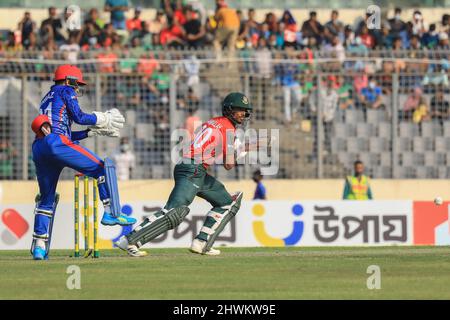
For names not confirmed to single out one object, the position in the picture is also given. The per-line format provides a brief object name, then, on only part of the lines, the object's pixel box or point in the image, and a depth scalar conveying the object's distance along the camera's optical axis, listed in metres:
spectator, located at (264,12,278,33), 27.03
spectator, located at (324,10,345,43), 26.95
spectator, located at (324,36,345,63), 24.61
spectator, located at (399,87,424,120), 25.14
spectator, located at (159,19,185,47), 26.55
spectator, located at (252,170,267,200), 24.70
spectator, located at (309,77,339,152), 24.75
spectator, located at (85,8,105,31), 26.52
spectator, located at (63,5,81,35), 26.33
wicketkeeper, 15.59
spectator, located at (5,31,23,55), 25.73
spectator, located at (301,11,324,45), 26.95
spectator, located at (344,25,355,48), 26.88
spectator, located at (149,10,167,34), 26.73
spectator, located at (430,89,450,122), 25.02
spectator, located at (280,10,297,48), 26.81
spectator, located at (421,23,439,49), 27.34
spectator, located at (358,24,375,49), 26.98
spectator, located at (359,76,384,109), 24.84
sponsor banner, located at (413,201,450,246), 22.31
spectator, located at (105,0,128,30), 26.84
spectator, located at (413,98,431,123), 25.08
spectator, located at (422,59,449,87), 24.73
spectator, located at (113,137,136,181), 24.47
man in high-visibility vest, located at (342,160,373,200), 24.16
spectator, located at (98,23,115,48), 26.30
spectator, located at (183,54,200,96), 24.27
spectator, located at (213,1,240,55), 26.59
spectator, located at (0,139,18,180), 24.28
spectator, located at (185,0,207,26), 26.98
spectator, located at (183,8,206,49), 26.62
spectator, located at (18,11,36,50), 26.08
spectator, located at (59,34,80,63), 24.27
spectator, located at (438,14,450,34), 27.89
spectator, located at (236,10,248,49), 26.62
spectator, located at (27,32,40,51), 25.85
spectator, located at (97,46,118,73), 24.20
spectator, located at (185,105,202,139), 24.62
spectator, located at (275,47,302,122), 24.50
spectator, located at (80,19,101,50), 26.22
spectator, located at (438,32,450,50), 27.08
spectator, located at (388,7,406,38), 27.33
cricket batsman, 15.83
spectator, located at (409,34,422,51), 26.91
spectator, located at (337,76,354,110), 24.83
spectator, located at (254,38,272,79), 24.38
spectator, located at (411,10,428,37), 27.56
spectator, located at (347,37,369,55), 24.97
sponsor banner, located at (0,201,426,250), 21.84
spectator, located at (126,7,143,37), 26.70
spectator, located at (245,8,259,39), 26.92
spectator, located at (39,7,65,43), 26.14
